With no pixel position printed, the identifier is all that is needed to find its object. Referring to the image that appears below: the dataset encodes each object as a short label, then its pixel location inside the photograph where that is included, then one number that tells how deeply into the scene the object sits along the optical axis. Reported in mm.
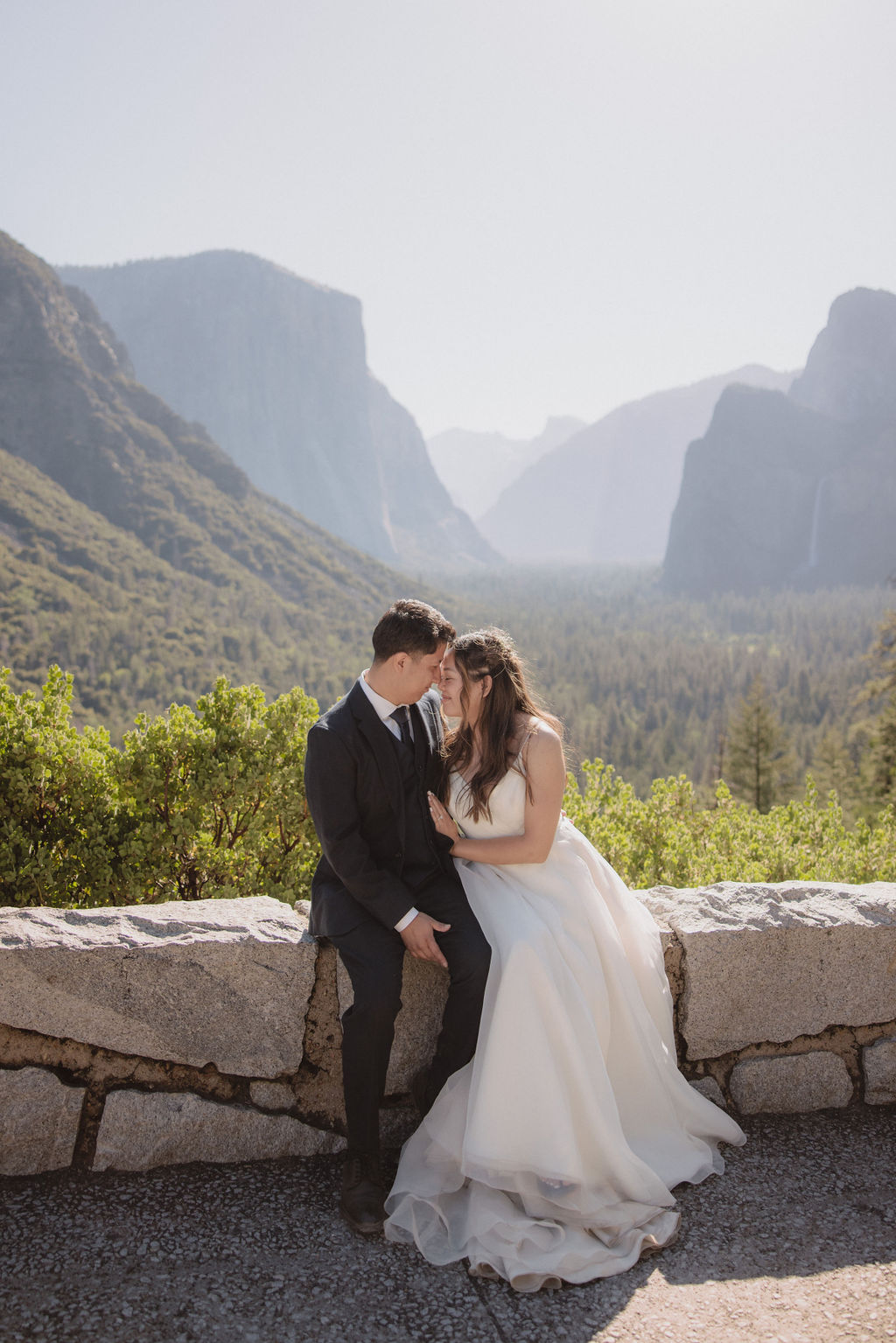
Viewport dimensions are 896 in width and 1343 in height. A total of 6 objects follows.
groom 2729
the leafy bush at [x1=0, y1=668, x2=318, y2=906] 4016
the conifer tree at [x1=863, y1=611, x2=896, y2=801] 24438
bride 2516
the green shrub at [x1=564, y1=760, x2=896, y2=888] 6027
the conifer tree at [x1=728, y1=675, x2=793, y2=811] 35031
